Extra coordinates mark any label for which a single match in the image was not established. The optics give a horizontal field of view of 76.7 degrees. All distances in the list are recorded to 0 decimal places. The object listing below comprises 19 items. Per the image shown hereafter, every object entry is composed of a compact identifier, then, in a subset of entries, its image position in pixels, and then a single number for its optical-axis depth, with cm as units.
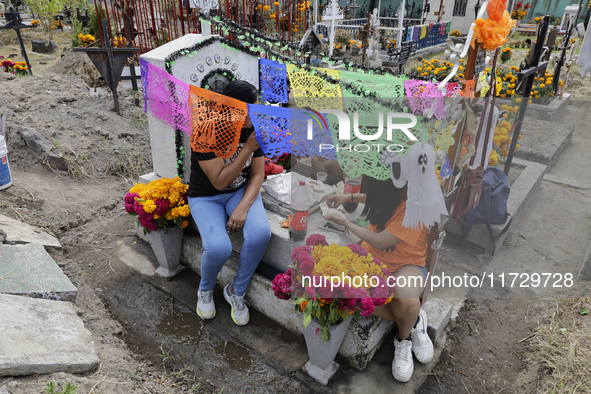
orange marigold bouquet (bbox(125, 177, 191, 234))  288
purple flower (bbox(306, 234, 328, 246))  209
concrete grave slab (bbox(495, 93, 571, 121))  632
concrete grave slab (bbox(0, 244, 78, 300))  240
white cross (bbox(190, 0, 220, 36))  325
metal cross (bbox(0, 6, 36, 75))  781
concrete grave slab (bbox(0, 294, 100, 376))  178
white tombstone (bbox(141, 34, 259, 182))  308
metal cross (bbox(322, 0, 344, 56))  1043
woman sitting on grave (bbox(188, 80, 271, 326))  256
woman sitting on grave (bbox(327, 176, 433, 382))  189
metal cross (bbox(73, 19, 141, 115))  527
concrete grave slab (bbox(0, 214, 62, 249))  302
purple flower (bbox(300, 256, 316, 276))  207
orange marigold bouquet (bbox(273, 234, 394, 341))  201
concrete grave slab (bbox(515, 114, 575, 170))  258
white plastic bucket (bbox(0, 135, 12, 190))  371
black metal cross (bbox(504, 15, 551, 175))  336
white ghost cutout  168
